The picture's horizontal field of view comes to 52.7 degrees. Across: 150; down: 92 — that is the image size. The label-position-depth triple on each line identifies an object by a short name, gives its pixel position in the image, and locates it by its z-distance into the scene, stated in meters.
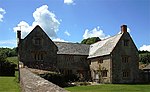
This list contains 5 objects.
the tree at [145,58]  52.34
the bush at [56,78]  21.72
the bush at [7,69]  35.32
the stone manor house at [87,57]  27.94
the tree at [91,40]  60.50
